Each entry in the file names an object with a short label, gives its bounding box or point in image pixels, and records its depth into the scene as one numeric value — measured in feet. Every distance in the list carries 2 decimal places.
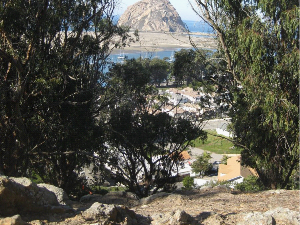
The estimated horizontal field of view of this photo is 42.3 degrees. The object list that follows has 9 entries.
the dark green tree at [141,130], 33.37
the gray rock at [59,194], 15.58
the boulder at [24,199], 11.53
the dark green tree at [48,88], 24.75
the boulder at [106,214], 12.05
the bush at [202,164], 62.49
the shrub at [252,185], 33.52
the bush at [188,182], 46.32
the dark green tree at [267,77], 24.97
